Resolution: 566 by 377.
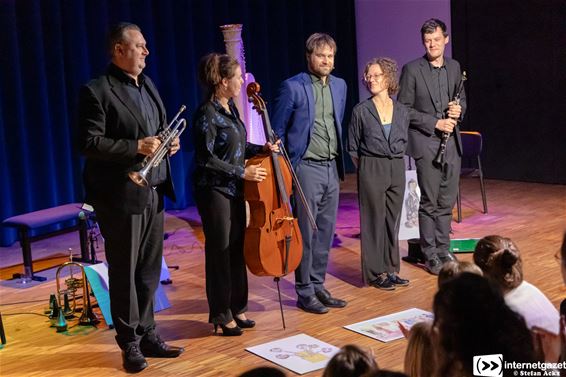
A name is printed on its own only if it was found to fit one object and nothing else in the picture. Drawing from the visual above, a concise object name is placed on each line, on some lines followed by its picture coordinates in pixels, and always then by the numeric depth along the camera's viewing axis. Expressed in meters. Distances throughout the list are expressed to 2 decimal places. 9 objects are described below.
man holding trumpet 3.78
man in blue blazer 4.63
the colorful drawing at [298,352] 3.91
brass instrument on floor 4.74
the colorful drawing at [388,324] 4.27
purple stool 5.79
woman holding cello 4.14
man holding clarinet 5.29
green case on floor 5.83
